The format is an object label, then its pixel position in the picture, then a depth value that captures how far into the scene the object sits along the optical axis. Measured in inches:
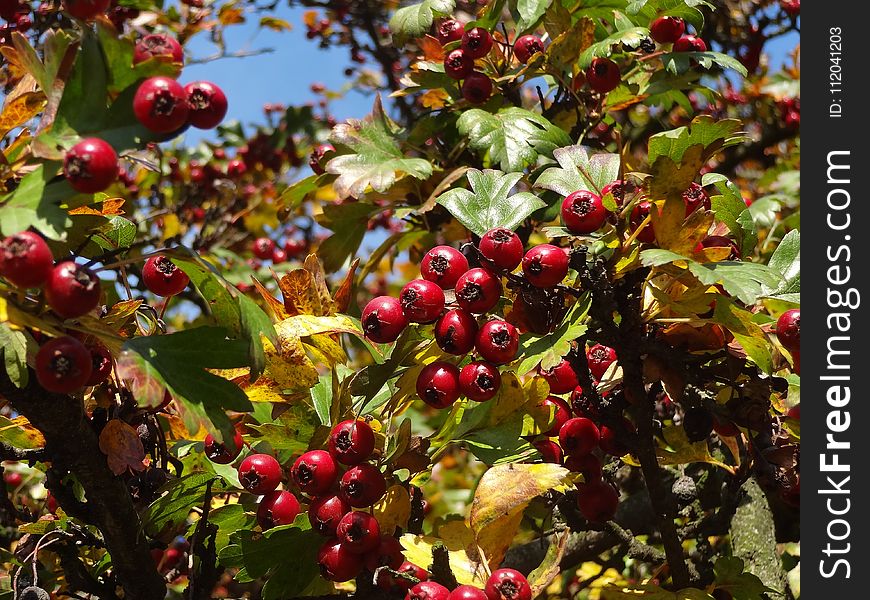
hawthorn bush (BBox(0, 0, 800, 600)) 10.2
